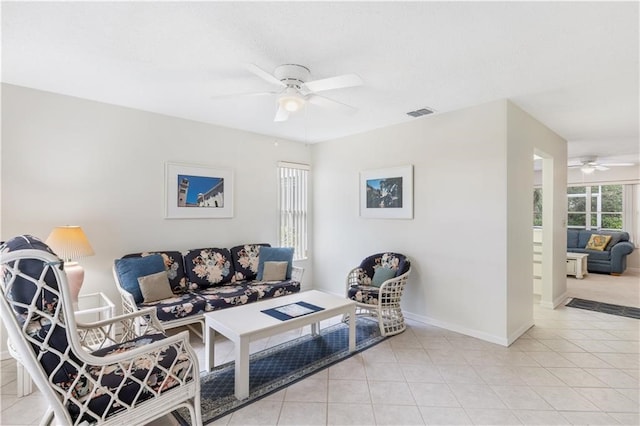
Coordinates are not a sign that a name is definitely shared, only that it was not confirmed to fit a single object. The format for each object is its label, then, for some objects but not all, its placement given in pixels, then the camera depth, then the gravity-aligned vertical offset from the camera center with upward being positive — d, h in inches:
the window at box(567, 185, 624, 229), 287.0 +6.8
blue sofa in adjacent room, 254.0 -32.2
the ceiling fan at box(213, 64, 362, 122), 84.4 +37.2
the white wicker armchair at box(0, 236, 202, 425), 53.7 -28.4
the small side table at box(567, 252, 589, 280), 245.4 -40.9
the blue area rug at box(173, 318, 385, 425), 86.5 -53.0
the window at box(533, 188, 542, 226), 282.5 +5.5
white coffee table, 89.3 -35.6
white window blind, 195.0 +4.9
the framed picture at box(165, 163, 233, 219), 148.3 +11.1
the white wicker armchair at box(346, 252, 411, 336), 134.6 -35.0
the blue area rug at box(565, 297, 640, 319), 163.6 -52.5
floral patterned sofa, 118.7 -30.6
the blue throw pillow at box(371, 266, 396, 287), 146.7 -29.7
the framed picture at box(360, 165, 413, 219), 155.7 +11.0
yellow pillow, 263.7 -24.2
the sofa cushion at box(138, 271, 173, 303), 120.3 -29.4
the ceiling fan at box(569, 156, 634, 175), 242.0 +40.3
